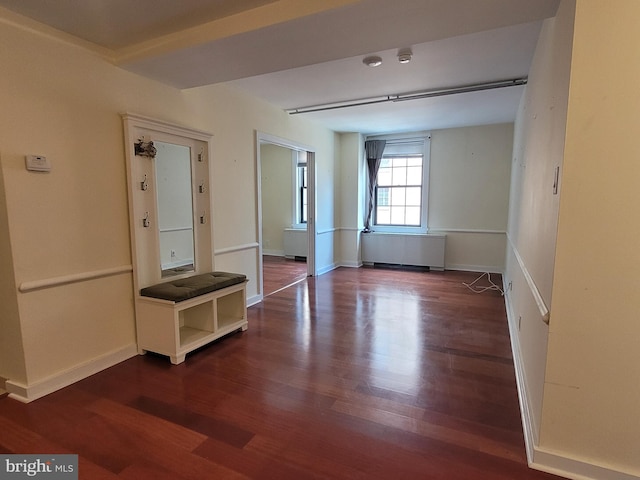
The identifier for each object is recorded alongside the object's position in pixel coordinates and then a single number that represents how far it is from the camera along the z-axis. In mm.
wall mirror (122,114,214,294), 2803
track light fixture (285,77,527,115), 3609
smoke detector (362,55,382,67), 2955
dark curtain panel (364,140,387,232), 6617
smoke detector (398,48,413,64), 2814
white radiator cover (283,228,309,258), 7500
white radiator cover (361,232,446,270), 6281
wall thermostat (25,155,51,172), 2168
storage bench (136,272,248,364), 2721
